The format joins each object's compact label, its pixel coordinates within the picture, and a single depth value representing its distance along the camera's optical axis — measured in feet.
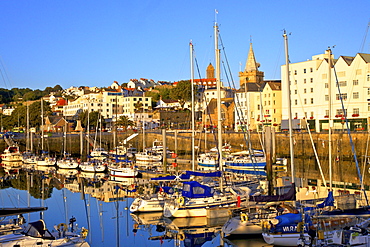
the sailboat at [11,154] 230.27
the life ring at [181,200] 88.94
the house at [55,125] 371.56
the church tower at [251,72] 441.68
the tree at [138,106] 410.17
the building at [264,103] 280.51
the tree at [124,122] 350.33
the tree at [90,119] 348.79
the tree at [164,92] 549.13
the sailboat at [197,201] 88.69
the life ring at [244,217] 74.23
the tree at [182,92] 403.54
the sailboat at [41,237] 59.68
